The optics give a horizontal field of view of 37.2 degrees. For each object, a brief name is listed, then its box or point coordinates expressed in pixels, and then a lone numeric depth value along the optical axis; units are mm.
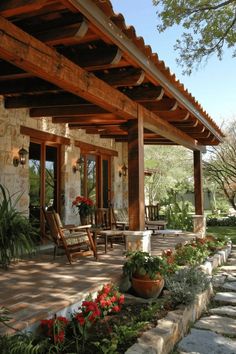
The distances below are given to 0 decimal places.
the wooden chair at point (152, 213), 11094
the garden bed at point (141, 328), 2840
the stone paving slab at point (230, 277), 6082
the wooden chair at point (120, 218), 8023
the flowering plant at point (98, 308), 3031
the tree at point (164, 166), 20938
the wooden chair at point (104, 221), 7840
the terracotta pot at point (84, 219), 7142
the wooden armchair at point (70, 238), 5344
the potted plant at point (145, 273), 4316
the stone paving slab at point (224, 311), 4340
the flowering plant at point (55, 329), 2795
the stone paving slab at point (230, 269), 6617
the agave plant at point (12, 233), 2869
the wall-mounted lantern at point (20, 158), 6271
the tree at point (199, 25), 8047
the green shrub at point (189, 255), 6172
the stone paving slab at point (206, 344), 3225
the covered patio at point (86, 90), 2945
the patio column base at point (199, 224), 9586
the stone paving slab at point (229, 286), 5441
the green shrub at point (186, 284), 4062
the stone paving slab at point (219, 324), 3736
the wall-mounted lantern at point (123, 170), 10555
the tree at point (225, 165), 16922
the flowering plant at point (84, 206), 7074
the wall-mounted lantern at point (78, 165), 8109
